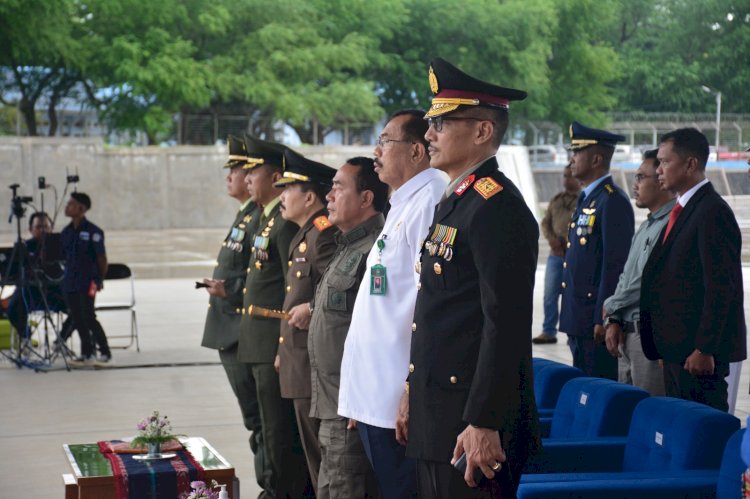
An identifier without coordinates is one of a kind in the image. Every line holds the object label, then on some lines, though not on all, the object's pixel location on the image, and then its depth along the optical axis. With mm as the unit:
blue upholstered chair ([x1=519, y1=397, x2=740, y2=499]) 6303
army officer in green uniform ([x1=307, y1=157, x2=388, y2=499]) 6483
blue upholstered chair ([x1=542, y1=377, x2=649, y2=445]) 7684
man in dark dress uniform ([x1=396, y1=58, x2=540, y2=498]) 4843
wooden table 7500
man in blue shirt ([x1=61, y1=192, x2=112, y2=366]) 16381
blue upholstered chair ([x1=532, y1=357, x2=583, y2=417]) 8887
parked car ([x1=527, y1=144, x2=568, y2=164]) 60050
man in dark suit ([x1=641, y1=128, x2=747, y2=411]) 7905
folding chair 18142
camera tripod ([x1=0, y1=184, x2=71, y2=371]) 16558
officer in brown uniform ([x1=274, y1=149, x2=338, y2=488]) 7595
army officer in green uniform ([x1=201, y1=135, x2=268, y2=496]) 9274
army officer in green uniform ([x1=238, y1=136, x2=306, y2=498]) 8520
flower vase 8254
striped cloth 7557
